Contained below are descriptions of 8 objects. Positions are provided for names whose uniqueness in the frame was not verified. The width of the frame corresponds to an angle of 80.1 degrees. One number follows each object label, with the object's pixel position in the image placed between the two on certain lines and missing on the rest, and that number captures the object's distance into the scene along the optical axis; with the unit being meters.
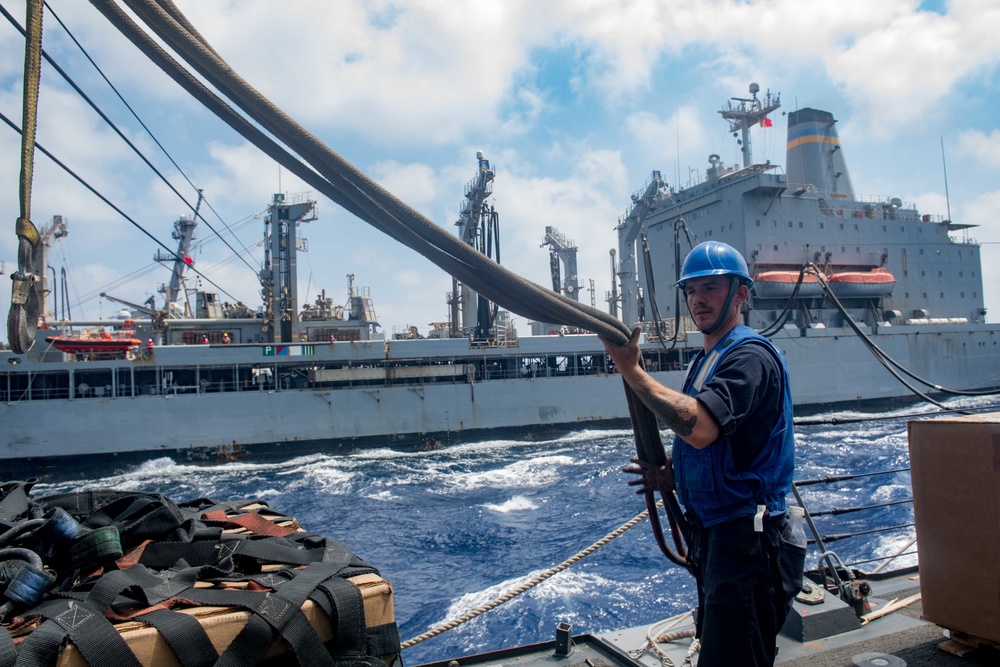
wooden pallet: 2.03
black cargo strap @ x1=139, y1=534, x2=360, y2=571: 1.63
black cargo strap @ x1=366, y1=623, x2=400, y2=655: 1.46
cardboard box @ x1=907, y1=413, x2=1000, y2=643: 1.94
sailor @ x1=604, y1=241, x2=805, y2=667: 1.45
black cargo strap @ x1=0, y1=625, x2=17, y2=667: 1.14
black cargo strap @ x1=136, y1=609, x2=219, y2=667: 1.23
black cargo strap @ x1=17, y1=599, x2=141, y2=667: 1.14
